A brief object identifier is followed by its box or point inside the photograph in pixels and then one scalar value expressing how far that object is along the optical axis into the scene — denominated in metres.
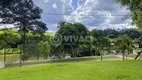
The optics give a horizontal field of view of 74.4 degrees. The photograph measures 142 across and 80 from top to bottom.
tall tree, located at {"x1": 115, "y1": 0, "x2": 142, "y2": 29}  5.75
